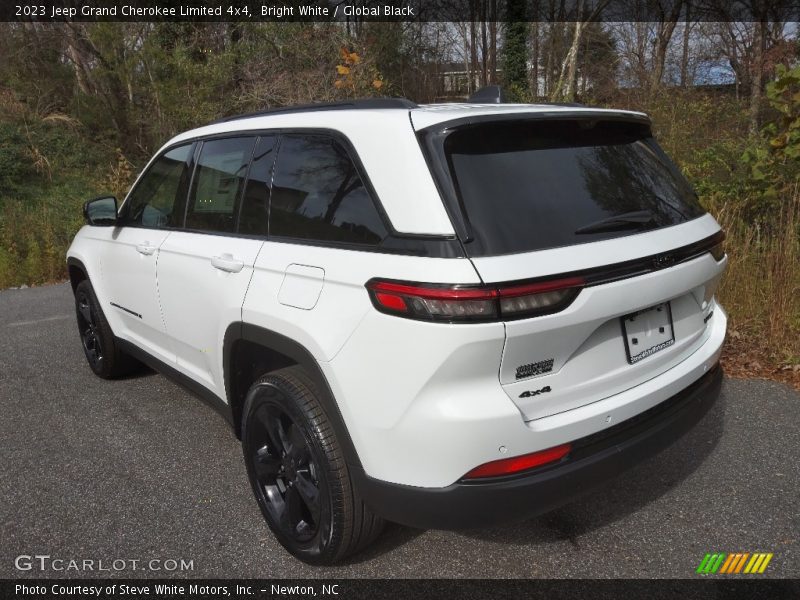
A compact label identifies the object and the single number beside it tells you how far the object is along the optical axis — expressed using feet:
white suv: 6.17
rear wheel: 7.24
